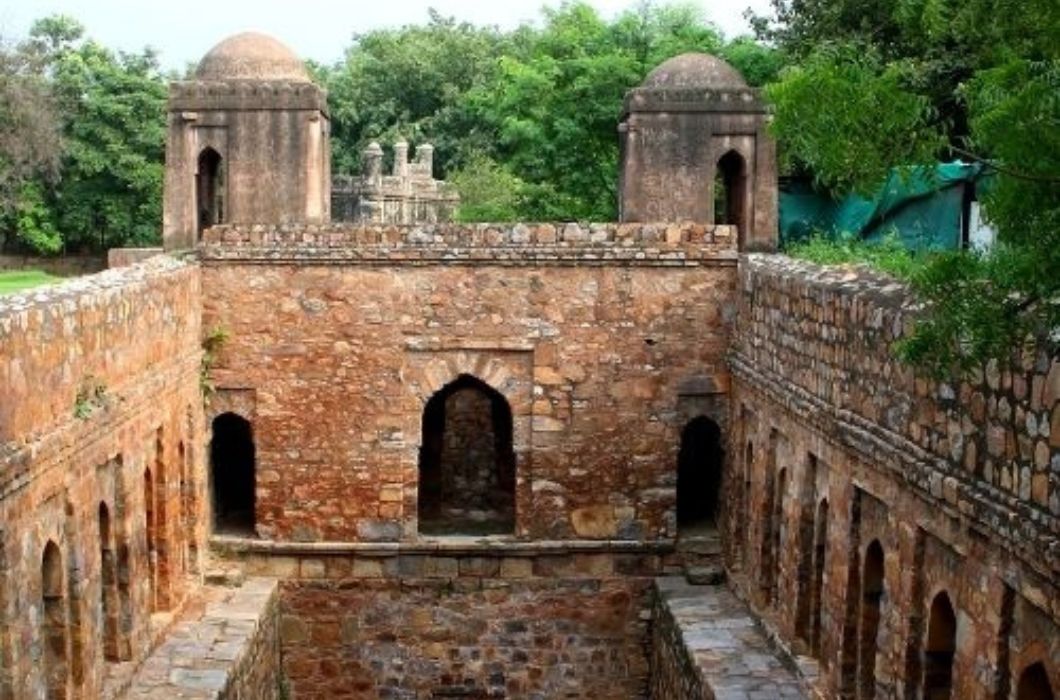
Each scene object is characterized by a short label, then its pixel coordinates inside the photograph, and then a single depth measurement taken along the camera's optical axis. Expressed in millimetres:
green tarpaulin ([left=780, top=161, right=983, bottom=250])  15062
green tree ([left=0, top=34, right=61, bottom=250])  29094
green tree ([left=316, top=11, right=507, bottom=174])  39562
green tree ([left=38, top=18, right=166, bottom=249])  31016
